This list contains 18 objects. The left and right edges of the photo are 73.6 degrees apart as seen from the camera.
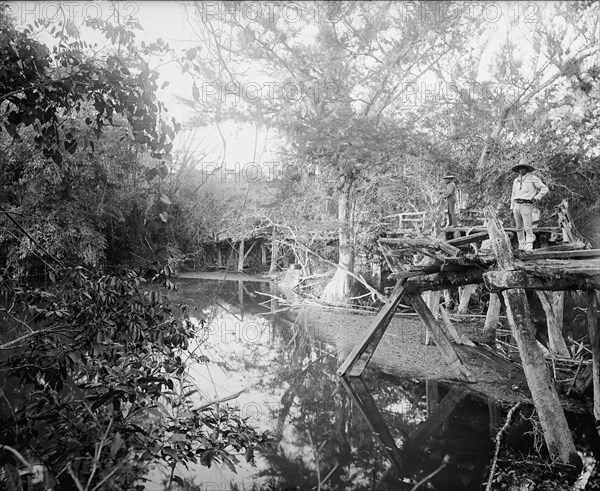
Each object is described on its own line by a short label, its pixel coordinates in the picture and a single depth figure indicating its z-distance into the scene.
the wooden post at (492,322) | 9.97
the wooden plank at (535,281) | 4.80
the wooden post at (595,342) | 5.36
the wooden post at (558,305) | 9.22
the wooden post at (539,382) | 4.48
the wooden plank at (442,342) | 7.73
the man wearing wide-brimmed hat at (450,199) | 9.96
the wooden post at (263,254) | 30.17
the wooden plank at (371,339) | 7.42
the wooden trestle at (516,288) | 4.55
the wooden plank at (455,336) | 9.83
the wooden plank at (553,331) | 8.29
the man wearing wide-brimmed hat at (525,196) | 7.06
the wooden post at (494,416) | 5.93
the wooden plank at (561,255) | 5.73
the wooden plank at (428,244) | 6.02
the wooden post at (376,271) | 16.31
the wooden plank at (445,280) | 6.62
